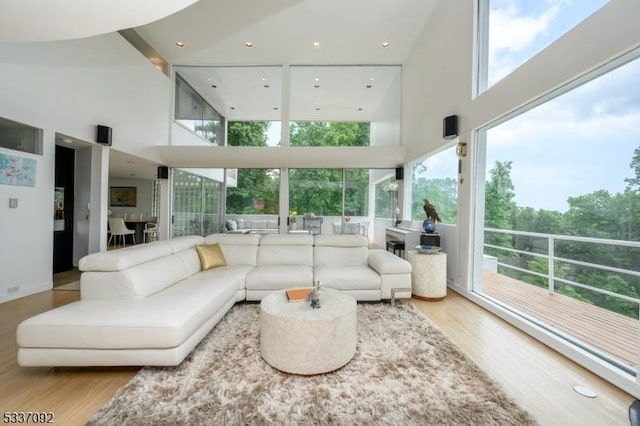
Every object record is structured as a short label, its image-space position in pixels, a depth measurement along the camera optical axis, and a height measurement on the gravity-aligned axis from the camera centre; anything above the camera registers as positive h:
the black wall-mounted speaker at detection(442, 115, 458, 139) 4.13 +1.34
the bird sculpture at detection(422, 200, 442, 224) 4.46 +0.02
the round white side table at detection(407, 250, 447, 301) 3.67 -0.85
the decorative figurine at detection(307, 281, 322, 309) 2.24 -0.72
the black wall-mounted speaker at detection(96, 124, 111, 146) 4.58 +1.22
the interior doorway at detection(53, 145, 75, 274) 5.06 -0.03
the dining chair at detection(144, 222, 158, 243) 8.92 -0.77
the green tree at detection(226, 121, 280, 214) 7.04 +0.59
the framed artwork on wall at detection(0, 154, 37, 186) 3.36 +0.45
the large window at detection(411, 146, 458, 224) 4.54 +0.57
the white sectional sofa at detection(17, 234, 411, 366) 1.85 -0.77
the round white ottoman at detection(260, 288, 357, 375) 1.95 -0.93
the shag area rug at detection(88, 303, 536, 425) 1.56 -1.17
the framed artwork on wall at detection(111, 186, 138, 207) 10.08 +0.44
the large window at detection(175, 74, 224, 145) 7.03 +2.63
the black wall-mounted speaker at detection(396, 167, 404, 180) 6.80 +1.01
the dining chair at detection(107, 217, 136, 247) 8.06 -0.58
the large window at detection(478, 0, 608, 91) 2.49 +2.03
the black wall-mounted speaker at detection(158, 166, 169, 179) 6.72 +0.90
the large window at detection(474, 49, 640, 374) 2.22 +0.05
